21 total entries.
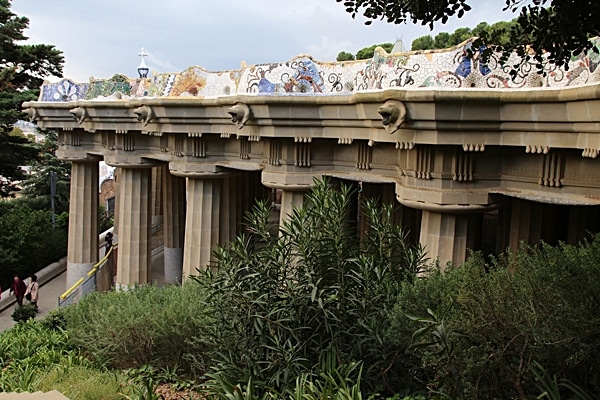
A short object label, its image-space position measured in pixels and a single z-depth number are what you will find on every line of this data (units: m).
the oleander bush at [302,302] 6.78
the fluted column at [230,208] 15.61
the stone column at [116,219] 26.35
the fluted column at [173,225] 21.48
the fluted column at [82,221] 20.48
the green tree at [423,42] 33.26
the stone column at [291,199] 12.16
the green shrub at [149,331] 8.70
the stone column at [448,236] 9.47
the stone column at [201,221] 14.79
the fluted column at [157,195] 27.56
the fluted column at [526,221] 11.59
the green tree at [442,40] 31.37
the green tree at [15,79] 25.98
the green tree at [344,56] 41.98
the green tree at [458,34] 30.33
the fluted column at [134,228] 17.45
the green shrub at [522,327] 5.29
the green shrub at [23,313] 16.44
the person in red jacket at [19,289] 18.23
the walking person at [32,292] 18.36
